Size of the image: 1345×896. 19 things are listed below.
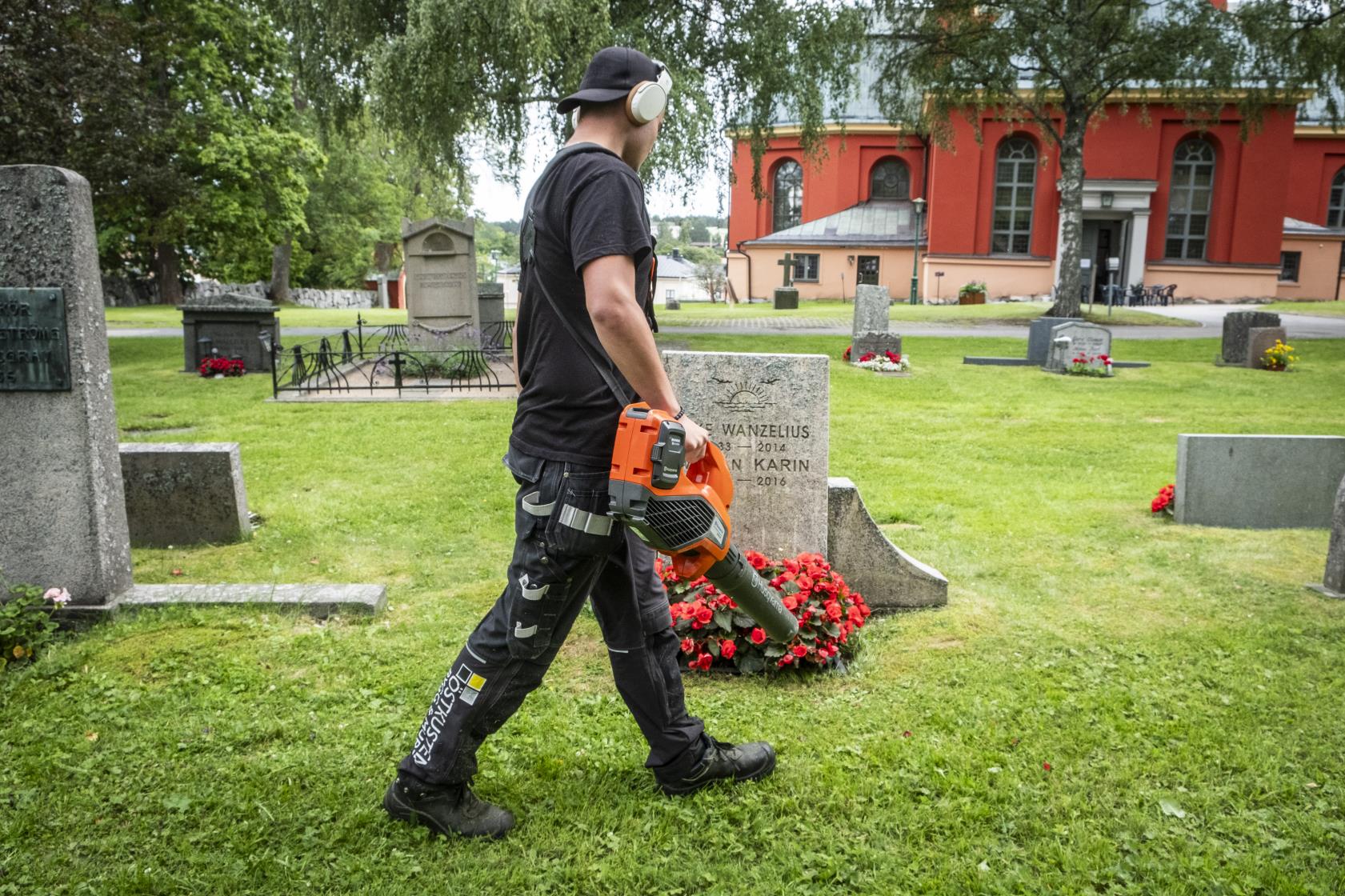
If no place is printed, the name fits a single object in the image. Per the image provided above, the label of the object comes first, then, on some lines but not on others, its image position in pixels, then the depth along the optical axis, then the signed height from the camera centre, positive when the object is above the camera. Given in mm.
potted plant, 37688 +239
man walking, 2600 -398
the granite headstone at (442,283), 16656 +170
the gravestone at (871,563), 5145 -1437
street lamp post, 39131 +1801
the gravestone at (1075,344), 16922 -719
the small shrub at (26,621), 4262 -1512
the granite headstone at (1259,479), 6852 -1249
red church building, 39469 +3569
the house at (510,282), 53506 +1058
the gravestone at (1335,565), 5365 -1454
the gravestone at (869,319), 17344 -358
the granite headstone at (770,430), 4906 -678
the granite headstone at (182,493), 6395 -1374
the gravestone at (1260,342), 17578 -647
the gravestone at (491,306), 21703 -292
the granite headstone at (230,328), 16141 -659
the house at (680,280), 72938 +1377
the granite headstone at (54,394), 4309 -500
